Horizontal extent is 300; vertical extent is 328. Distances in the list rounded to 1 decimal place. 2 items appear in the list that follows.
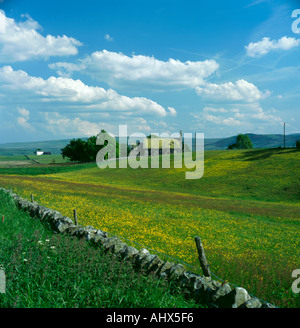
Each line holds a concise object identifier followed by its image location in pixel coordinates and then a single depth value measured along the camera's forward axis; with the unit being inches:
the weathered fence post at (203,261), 397.4
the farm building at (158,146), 5408.5
